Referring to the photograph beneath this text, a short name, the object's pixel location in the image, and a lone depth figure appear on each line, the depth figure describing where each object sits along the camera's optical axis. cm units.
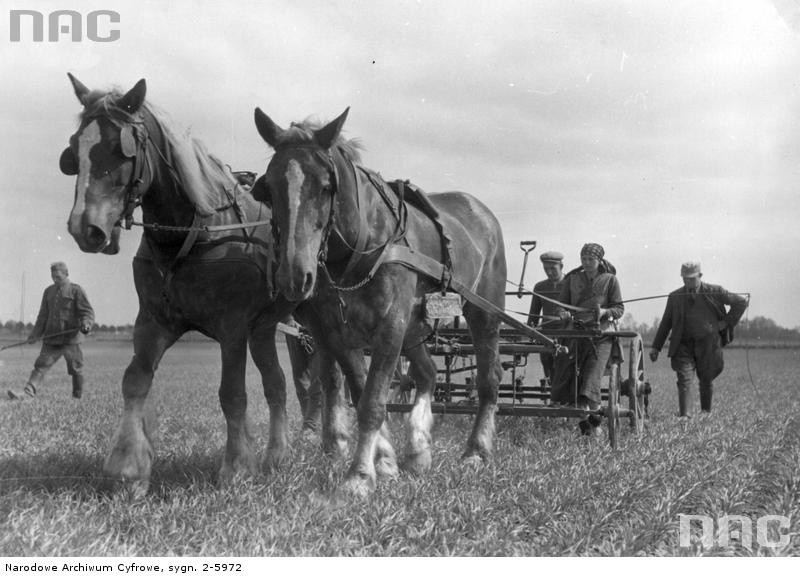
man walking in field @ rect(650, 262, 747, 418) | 1011
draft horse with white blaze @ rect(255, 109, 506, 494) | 438
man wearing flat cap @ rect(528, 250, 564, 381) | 932
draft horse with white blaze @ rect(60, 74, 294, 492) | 434
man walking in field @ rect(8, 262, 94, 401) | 1035
